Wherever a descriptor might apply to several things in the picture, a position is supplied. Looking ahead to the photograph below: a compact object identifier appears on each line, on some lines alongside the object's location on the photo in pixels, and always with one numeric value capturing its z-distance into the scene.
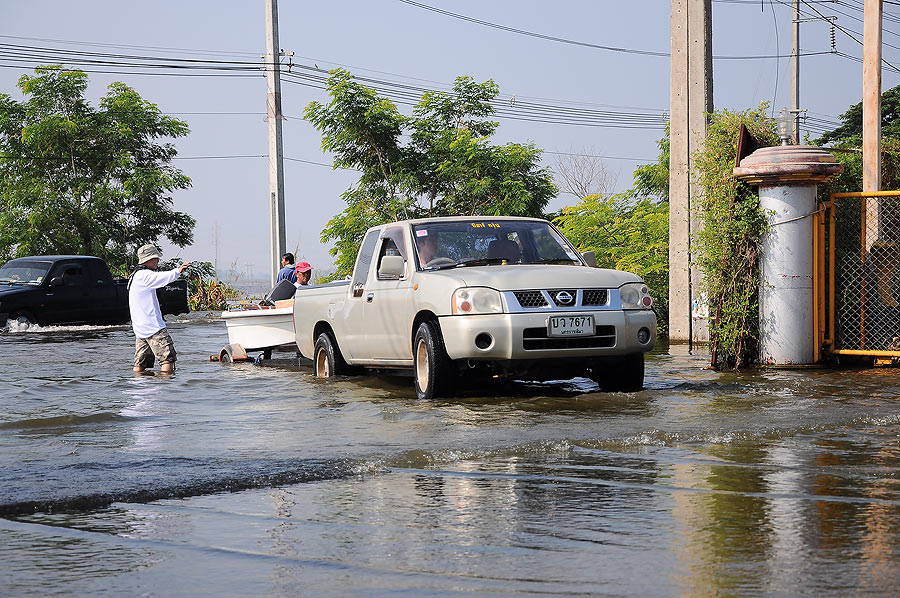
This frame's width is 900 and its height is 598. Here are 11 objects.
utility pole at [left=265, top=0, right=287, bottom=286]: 33.25
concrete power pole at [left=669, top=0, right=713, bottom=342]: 16.22
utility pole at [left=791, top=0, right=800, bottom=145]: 48.81
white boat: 16.34
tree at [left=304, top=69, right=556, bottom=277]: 33.97
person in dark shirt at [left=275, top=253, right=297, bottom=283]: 19.23
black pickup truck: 26.84
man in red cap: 17.94
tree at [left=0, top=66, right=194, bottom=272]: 39.06
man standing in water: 14.88
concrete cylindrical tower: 12.49
